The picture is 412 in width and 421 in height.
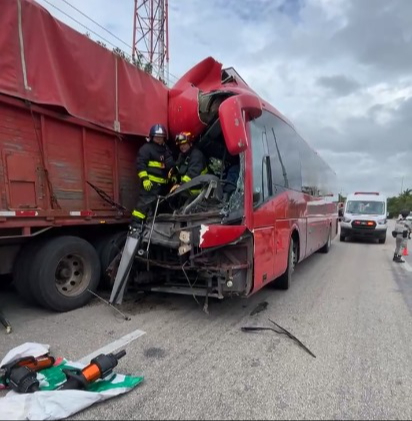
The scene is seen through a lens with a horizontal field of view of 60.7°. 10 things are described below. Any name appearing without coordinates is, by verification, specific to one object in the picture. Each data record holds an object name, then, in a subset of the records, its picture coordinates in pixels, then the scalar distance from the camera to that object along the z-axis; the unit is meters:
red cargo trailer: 3.90
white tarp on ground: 2.44
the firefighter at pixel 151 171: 5.12
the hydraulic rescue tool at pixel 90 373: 2.73
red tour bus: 4.36
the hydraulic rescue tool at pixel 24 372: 2.73
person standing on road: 10.26
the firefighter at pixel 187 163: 5.03
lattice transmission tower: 18.03
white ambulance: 15.72
